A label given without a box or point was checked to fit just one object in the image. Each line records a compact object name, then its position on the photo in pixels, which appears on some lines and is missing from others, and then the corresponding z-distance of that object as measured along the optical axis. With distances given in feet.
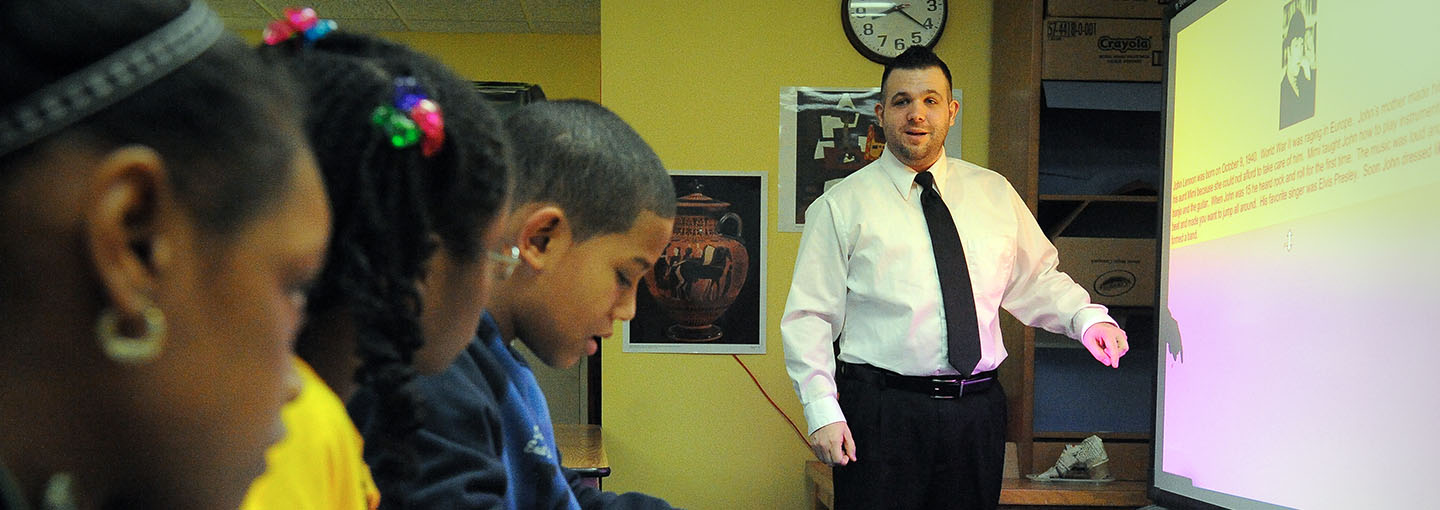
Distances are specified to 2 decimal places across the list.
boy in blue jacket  3.64
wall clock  11.07
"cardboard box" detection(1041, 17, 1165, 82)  9.80
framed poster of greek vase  11.21
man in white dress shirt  7.69
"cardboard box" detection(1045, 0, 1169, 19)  9.80
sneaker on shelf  9.57
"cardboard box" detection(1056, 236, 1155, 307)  9.95
